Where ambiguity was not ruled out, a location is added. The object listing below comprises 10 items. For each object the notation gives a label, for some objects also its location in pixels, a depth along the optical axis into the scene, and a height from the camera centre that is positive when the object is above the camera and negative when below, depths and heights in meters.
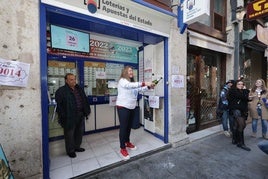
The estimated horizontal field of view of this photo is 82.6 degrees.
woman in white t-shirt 2.74 -0.28
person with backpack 4.02 -0.58
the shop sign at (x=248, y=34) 5.12 +1.74
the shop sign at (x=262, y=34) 5.68 +1.96
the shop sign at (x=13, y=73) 1.79 +0.17
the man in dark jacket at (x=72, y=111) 2.74 -0.47
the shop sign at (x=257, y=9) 4.51 +2.35
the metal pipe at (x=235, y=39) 5.24 +1.60
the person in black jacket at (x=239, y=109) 3.38 -0.53
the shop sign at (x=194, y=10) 2.80 +1.47
